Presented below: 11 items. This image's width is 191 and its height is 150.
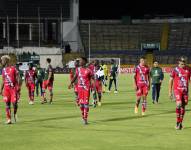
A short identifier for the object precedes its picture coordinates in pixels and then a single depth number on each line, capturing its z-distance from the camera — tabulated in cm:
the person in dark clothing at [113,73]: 4109
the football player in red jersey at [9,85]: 1895
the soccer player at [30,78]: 3122
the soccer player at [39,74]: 3421
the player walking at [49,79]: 3013
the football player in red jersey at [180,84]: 1722
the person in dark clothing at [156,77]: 3150
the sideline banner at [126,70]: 8200
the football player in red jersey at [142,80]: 2302
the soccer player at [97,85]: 2797
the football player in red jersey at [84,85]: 1889
